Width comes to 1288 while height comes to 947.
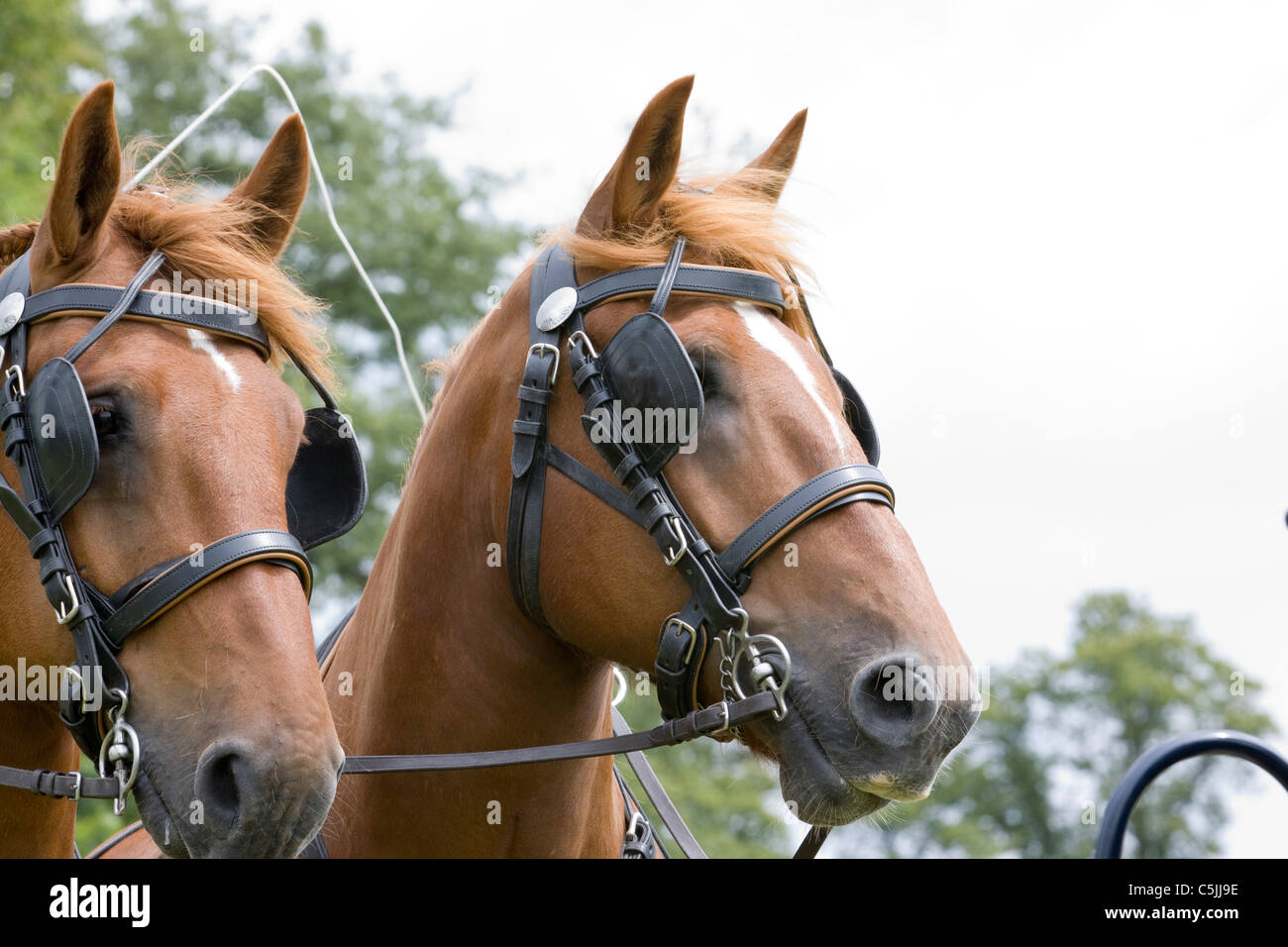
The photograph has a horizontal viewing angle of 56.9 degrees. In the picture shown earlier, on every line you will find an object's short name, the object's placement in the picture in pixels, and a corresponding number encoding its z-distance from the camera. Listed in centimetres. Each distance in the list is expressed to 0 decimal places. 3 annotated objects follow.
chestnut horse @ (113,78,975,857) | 273
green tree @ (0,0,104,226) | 1332
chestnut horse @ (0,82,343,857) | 251
